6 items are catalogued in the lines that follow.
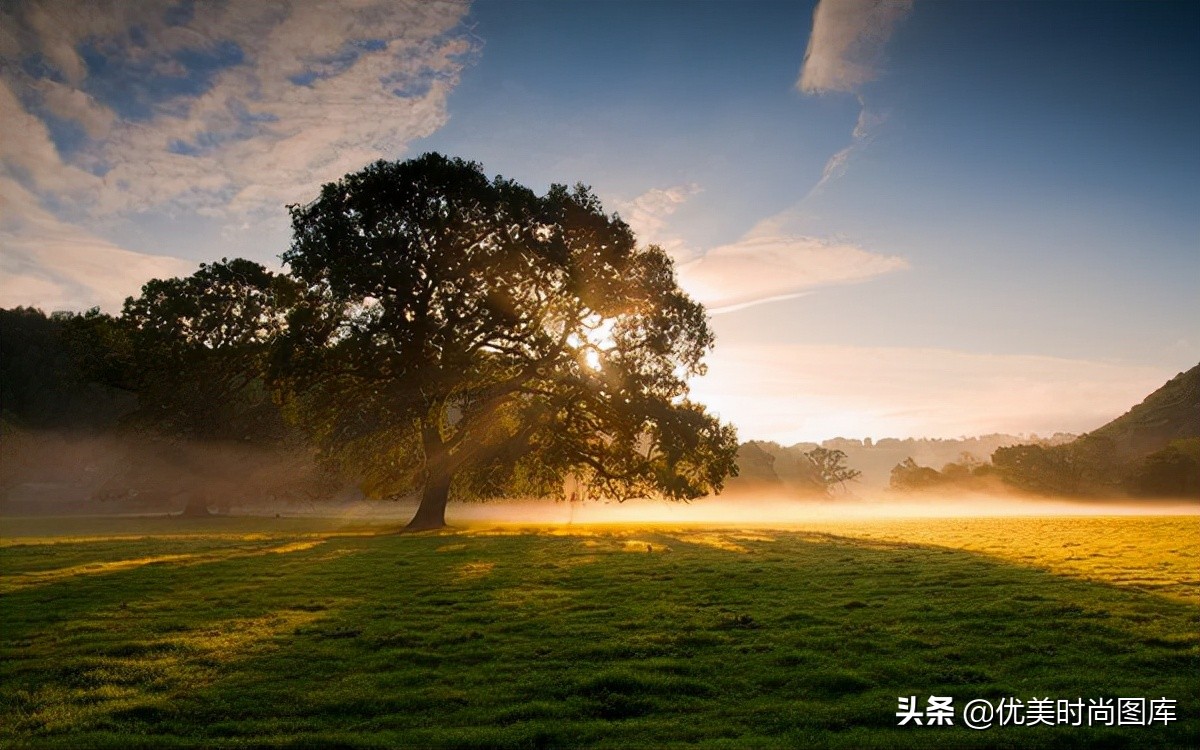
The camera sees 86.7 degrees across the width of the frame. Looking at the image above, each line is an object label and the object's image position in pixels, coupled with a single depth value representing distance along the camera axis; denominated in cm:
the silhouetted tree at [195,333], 5128
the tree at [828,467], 16025
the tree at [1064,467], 9456
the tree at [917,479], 12545
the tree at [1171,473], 7956
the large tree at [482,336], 3731
